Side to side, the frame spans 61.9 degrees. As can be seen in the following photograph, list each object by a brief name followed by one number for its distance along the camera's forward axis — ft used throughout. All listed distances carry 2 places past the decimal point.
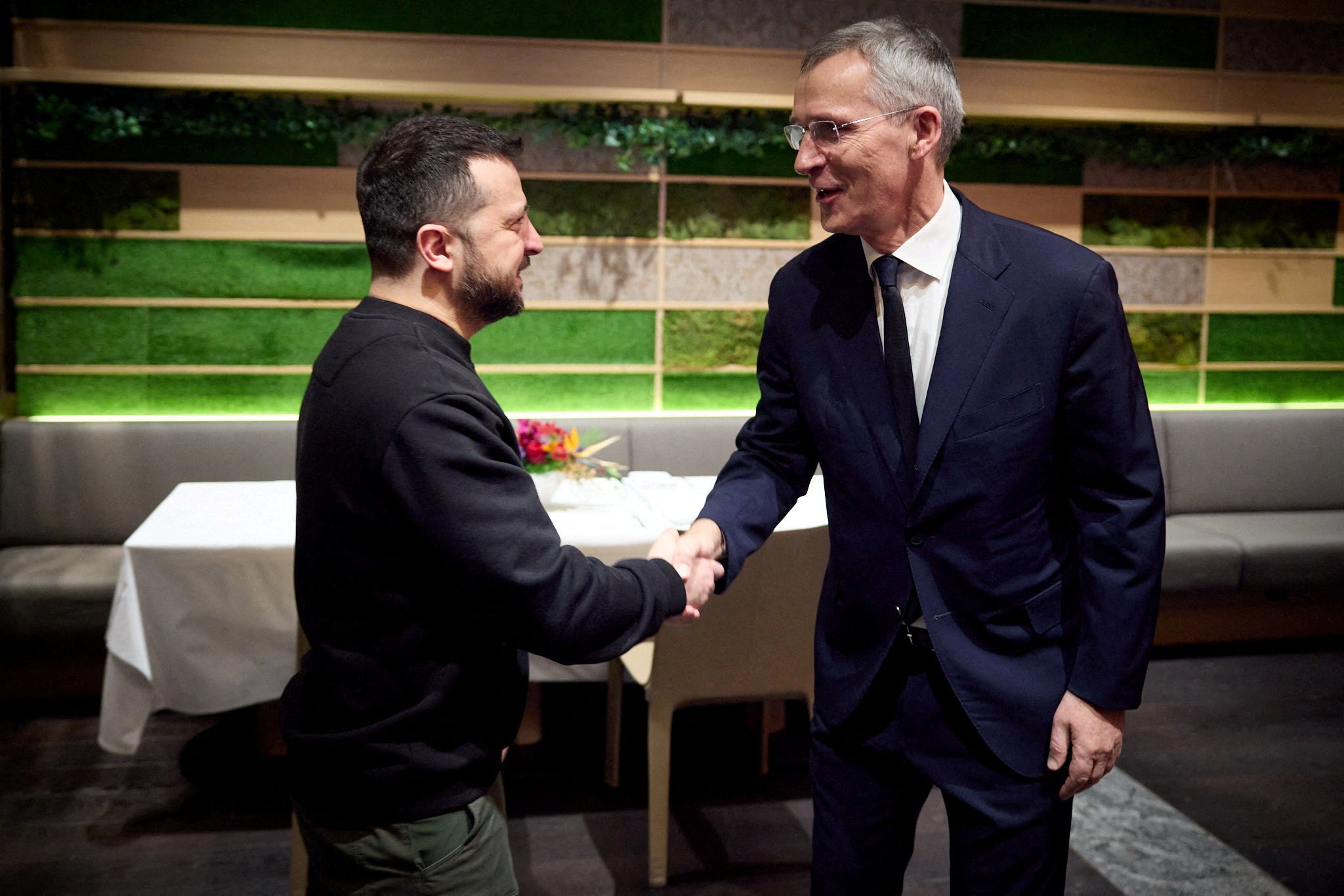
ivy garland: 13.76
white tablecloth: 9.07
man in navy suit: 4.67
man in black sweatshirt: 4.24
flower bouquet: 10.25
